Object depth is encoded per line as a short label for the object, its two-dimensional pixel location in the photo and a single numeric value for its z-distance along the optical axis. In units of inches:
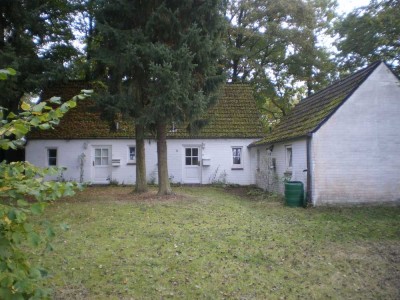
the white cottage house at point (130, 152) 827.4
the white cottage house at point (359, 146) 530.9
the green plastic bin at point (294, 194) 532.7
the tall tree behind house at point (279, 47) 1088.8
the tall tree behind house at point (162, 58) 499.2
